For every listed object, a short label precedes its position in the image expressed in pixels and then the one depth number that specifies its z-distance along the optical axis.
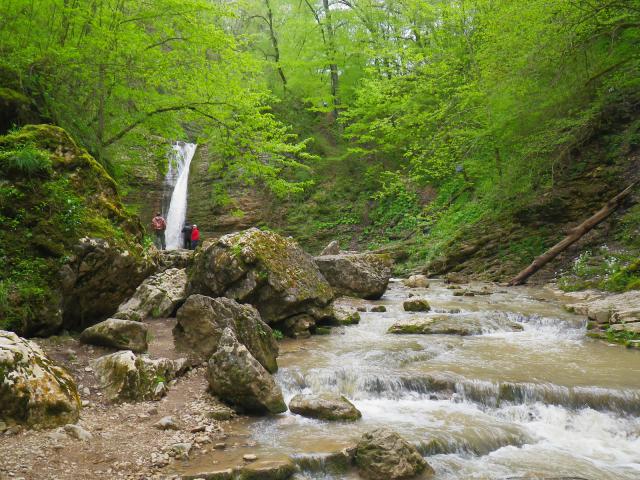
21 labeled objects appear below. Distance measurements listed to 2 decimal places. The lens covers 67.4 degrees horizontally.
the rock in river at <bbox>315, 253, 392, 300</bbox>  12.04
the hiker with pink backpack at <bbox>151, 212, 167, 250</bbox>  17.56
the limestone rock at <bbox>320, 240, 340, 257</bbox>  15.80
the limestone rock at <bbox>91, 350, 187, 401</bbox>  5.12
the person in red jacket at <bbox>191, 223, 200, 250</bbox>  18.20
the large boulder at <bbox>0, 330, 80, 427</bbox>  3.95
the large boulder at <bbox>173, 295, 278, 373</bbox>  6.45
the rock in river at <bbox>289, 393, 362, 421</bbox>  5.21
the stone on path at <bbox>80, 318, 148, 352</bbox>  6.02
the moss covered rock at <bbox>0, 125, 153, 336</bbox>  5.60
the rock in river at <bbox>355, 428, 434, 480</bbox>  4.01
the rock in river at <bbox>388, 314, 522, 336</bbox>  8.79
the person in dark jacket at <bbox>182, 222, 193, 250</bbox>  18.61
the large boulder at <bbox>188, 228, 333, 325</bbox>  8.42
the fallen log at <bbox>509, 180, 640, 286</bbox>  12.48
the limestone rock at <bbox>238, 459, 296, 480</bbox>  3.89
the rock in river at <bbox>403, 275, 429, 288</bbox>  14.29
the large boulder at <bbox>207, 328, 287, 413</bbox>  5.25
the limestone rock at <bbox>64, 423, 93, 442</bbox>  4.11
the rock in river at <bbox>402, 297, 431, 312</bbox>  10.44
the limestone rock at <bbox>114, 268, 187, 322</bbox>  8.70
